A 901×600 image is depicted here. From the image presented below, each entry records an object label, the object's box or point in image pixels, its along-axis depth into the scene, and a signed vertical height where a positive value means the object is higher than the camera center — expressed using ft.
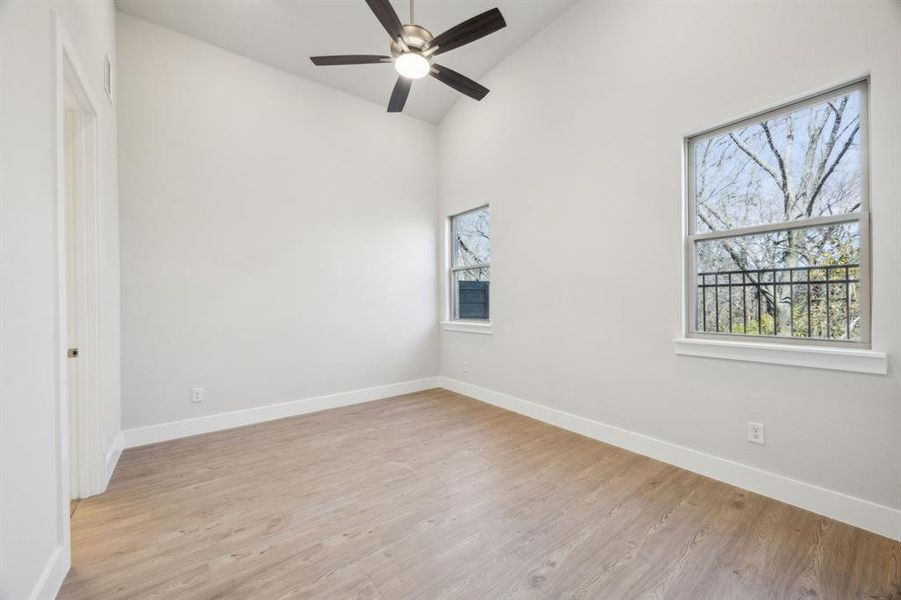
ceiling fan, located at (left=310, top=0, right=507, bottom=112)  6.89 +5.24
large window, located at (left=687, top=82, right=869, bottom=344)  6.32 +1.38
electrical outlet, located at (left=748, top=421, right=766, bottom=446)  7.06 -2.68
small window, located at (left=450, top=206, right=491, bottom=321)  14.11 +1.27
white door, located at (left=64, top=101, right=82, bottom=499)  7.04 +0.68
